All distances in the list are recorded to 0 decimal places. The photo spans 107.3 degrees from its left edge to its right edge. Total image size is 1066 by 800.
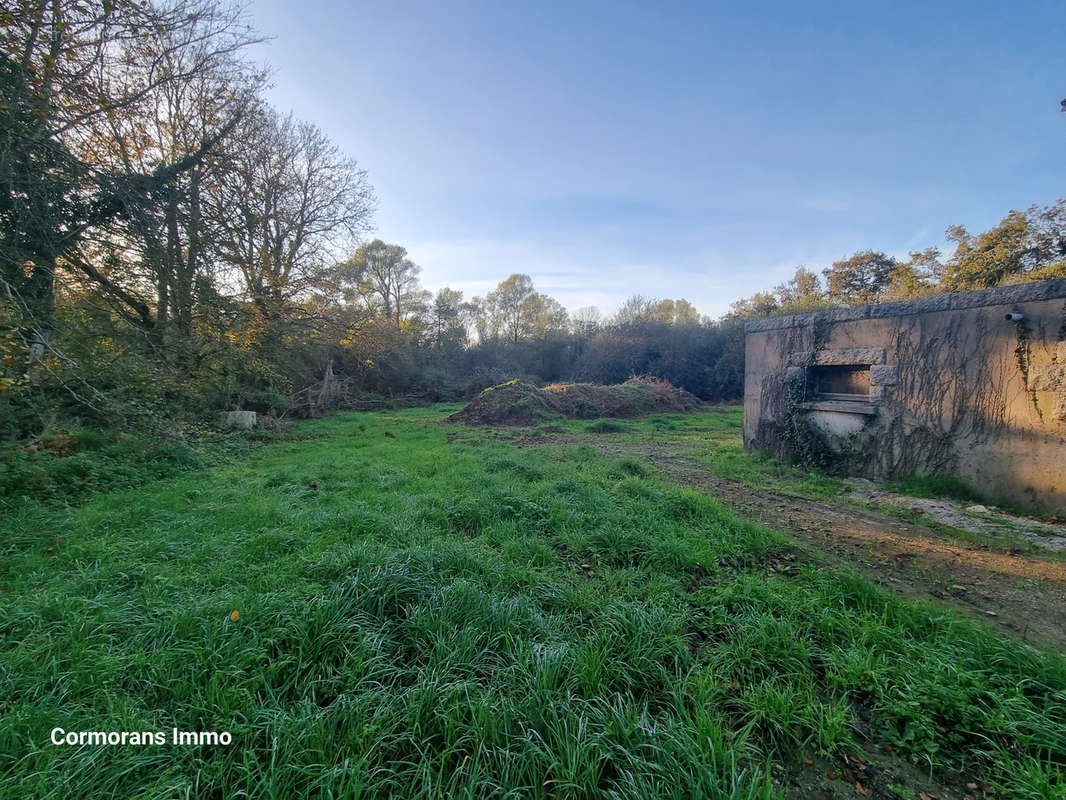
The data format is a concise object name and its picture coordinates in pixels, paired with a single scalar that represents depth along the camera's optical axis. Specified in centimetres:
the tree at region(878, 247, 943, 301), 2202
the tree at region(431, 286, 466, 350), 2889
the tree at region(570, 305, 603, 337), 2978
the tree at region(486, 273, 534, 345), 3422
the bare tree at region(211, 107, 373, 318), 793
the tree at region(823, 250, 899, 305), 2664
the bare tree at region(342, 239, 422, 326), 2742
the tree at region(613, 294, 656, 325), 2947
